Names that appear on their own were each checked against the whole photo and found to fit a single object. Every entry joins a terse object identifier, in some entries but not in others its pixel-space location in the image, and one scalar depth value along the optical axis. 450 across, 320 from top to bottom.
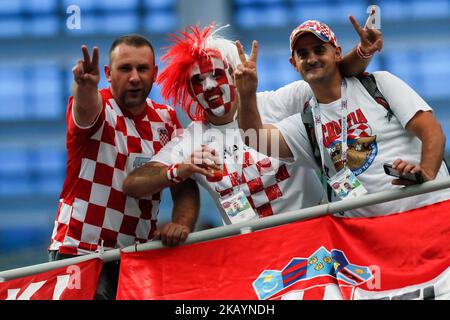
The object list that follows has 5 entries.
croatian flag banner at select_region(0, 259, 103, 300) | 7.59
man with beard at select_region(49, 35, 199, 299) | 8.05
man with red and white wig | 7.75
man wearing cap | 7.39
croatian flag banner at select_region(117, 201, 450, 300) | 6.80
